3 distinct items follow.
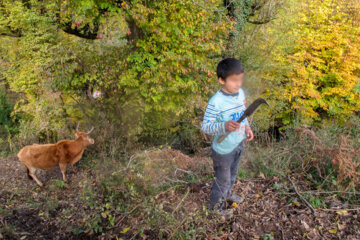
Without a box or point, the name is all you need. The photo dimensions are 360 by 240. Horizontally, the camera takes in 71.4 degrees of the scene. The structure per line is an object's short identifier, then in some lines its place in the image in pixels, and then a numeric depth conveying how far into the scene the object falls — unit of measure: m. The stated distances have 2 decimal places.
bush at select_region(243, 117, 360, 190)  3.10
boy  2.49
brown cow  4.20
